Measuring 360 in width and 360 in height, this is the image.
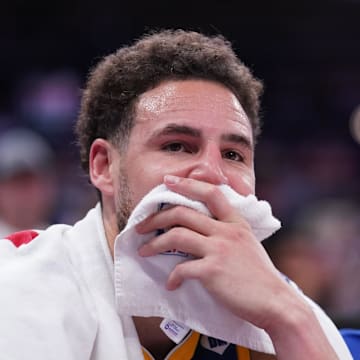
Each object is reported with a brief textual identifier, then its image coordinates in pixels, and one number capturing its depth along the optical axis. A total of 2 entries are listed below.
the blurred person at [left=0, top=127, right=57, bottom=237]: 6.79
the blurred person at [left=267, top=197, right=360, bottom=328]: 7.57
